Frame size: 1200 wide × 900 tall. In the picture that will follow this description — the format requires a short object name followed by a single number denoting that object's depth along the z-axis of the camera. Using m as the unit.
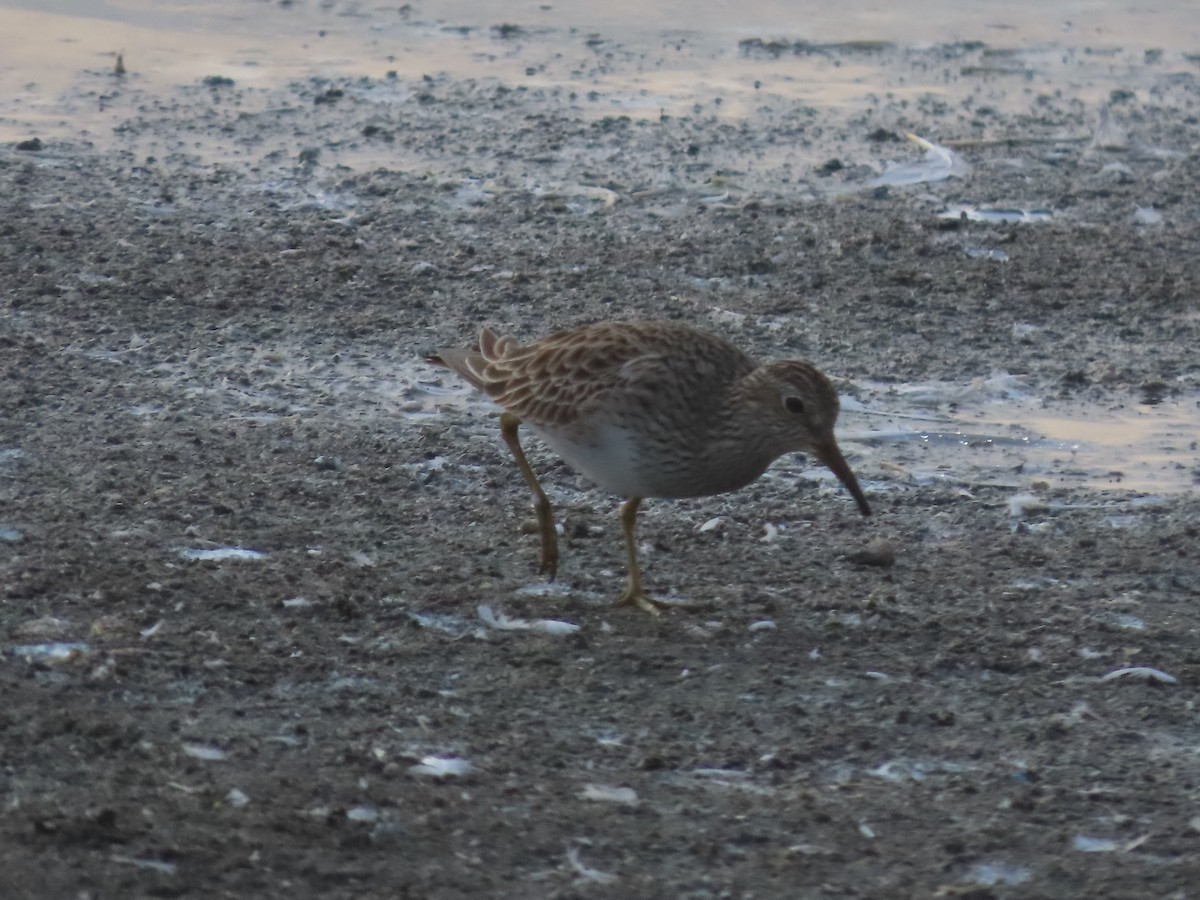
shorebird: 12.05
